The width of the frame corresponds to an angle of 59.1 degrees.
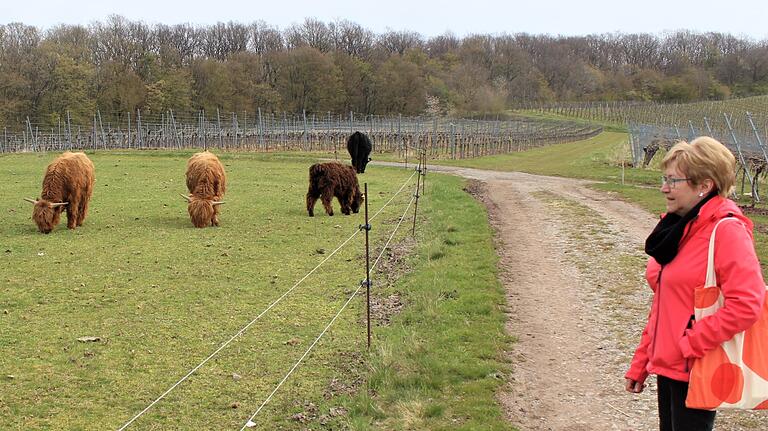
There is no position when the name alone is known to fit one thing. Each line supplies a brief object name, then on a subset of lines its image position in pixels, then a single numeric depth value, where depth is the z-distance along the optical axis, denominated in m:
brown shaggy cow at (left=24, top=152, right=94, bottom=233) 13.63
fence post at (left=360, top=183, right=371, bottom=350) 6.79
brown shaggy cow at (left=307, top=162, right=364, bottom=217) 15.91
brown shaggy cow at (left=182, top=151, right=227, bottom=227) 14.37
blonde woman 2.90
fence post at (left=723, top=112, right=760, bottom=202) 18.34
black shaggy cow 27.89
